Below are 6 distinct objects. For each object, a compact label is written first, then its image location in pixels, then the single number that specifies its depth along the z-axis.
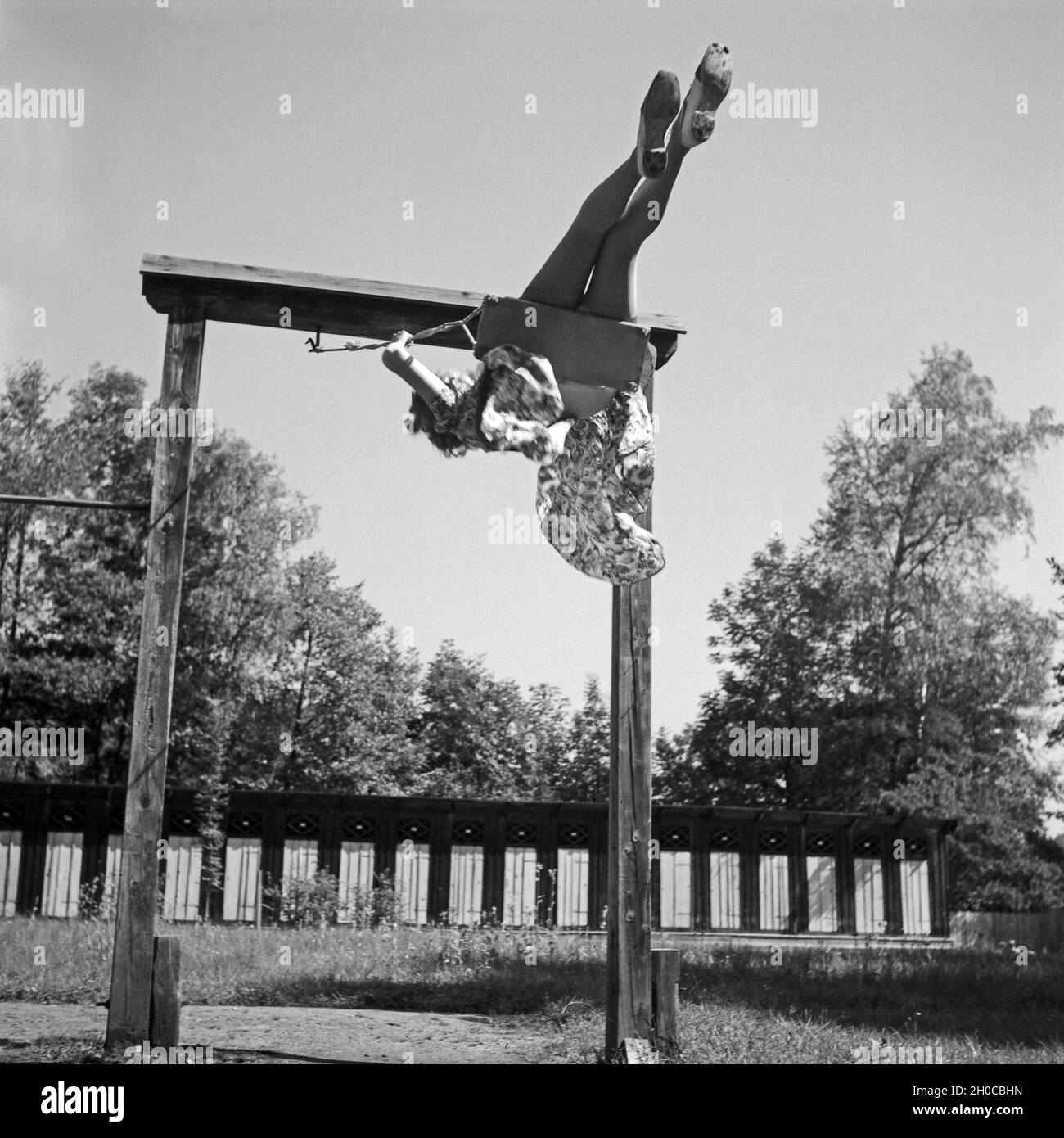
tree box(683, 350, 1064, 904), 22.78
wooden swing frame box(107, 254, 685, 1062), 6.03
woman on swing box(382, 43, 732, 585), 4.08
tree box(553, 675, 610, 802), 33.19
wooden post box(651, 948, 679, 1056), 6.36
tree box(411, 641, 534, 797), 33.59
